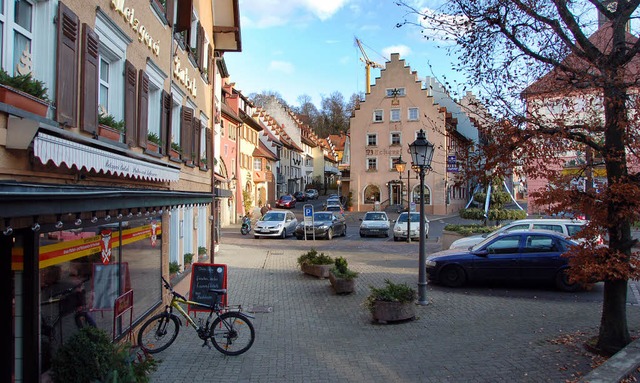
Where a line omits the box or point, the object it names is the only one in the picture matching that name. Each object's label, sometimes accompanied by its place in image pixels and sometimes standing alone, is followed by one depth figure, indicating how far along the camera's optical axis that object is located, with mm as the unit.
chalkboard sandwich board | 8578
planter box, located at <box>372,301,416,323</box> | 9156
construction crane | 90000
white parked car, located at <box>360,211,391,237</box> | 31281
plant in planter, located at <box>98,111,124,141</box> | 7154
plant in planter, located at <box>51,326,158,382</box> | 4668
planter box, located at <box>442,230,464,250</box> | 21017
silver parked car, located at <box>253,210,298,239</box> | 29328
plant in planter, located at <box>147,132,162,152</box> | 9852
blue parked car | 12141
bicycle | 7066
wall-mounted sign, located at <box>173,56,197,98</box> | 12153
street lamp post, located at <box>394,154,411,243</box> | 27116
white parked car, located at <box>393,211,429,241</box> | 28656
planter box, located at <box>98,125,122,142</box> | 7070
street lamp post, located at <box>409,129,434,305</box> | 10711
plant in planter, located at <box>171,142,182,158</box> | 11961
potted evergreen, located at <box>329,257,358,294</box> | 11992
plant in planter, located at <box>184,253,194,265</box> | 13850
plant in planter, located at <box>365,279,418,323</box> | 9164
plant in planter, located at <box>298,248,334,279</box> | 14602
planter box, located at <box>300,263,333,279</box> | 14571
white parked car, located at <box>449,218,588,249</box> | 16062
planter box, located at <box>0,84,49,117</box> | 4453
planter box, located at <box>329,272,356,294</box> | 11992
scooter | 32531
